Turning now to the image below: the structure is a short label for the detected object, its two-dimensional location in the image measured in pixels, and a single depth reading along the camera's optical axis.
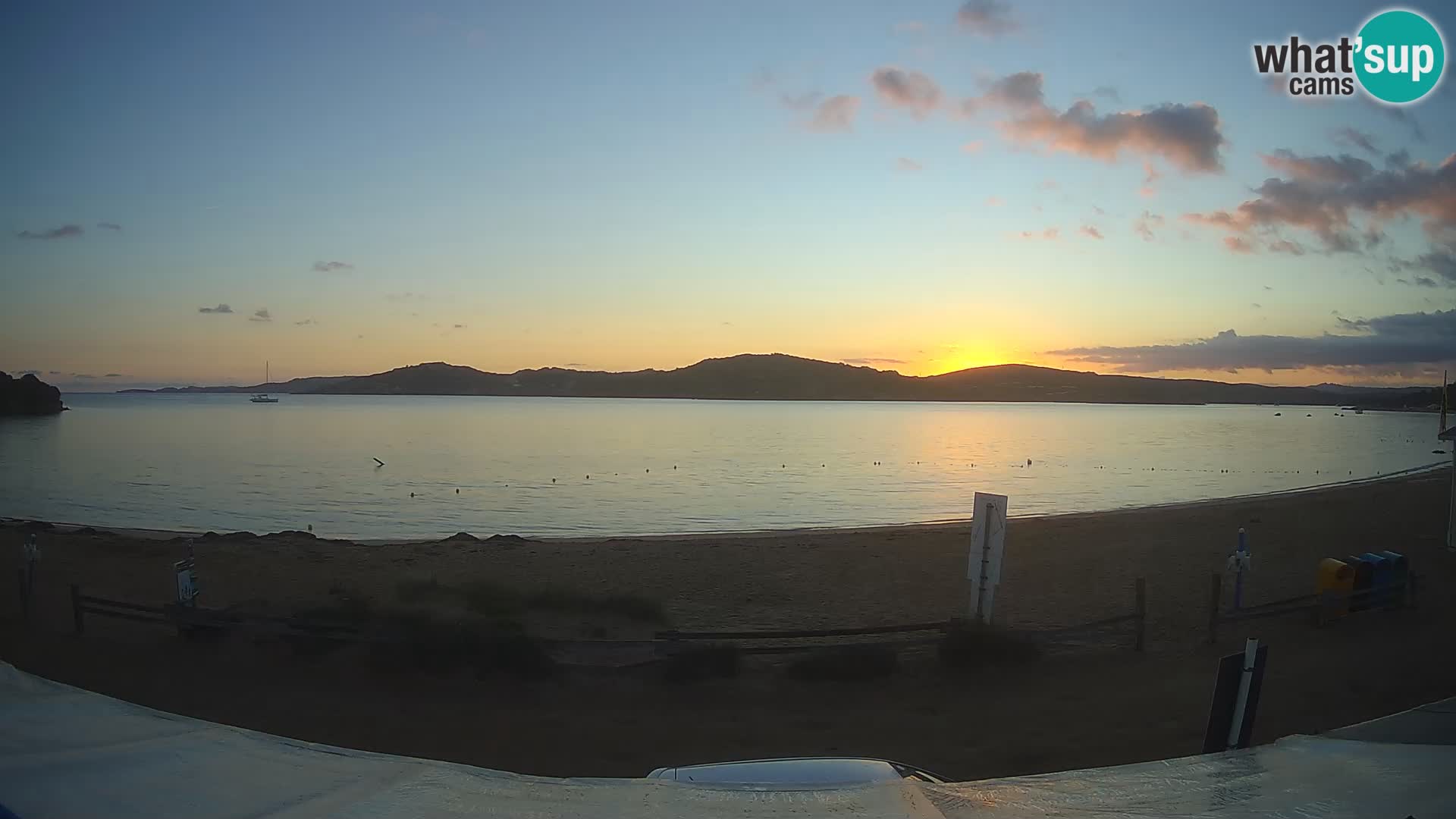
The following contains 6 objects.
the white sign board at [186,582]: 10.76
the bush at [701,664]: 9.13
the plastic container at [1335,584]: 11.09
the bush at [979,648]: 9.53
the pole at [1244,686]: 4.31
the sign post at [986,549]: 10.07
